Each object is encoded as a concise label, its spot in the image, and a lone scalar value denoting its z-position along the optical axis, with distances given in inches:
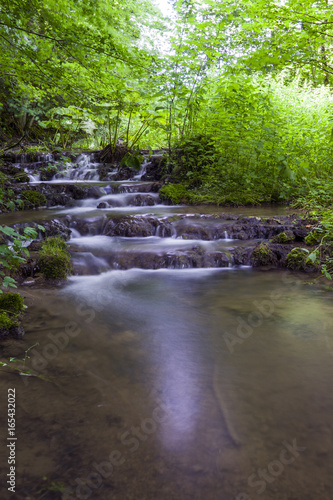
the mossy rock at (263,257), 188.1
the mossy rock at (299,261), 173.3
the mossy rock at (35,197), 312.3
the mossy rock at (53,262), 164.1
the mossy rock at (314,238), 191.2
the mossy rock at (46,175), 421.1
